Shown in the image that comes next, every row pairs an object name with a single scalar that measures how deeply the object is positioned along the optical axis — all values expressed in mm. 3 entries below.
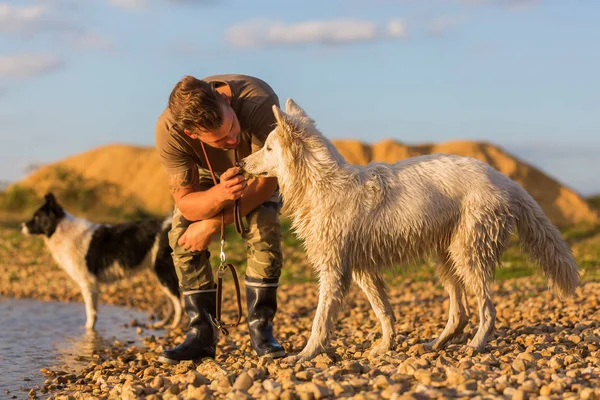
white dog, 5301
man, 5492
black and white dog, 9812
